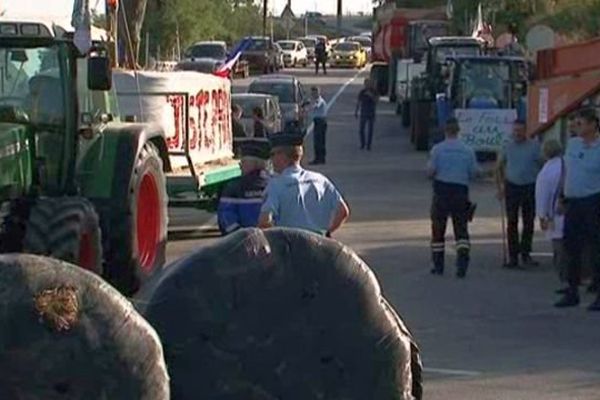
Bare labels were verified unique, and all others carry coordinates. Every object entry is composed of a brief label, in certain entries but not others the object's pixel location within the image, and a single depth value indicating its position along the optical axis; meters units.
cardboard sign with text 34.66
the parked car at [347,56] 91.38
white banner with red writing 20.45
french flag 25.33
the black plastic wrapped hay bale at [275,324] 6.46
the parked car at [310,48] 94.56
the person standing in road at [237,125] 26.48
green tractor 14.53
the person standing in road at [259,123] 30.98
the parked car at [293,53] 88.25
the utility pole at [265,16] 98.50
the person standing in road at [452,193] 18.72
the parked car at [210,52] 61.41
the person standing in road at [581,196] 16.33
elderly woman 17.44
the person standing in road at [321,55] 81.82
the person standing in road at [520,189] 19.91
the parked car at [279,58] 80.68
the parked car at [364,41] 97.03
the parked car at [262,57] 75.75
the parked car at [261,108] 32.97
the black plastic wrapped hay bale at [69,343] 5.73
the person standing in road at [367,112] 41.09
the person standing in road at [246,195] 12.25
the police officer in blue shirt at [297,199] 11.14
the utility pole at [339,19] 123.22
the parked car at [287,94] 41.13
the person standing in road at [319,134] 36.19
